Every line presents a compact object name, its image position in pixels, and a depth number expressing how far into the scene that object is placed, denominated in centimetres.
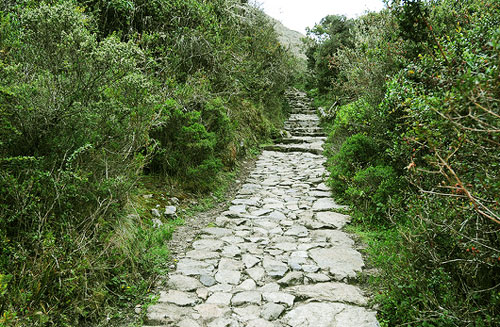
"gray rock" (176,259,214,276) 394
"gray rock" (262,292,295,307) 336
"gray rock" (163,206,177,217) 537
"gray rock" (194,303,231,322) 311
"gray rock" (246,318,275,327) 300
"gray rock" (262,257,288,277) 396
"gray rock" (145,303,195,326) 301
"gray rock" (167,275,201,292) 361
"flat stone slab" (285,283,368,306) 339
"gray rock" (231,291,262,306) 337
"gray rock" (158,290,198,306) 332
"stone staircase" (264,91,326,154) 1160
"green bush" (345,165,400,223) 513
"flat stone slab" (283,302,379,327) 299
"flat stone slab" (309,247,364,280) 393
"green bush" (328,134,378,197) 658
